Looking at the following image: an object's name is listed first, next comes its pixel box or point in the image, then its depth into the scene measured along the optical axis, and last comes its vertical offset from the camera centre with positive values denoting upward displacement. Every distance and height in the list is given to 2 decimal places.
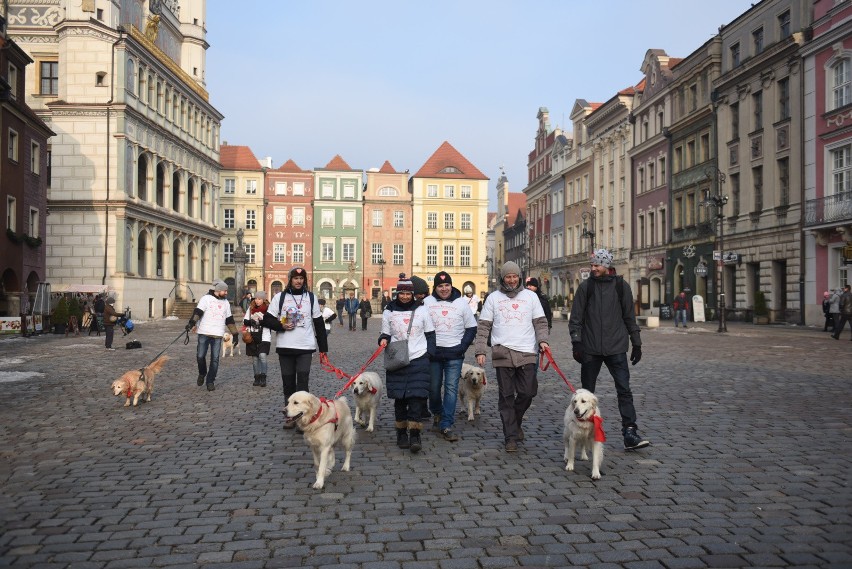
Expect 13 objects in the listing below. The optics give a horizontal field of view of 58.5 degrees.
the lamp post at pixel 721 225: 29.66 +2.85
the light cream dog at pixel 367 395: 8.81 -1.22
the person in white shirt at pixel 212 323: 12.79 -0.53
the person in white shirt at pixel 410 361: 7.79 -0.71
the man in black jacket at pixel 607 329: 7.75 -0.36
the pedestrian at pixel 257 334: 12.67 -0.71
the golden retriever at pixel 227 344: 21.07 -1.46
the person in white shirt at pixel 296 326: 8.88 -0.40
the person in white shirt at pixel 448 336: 8.85 -0.51
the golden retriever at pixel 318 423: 6.38 -1.12
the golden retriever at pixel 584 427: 6.61 -1.19
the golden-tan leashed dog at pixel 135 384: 10.97 -1.36
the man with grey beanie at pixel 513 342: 7.87 -0.50
